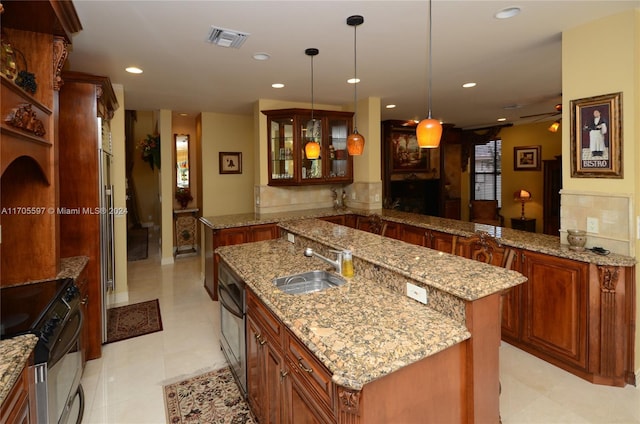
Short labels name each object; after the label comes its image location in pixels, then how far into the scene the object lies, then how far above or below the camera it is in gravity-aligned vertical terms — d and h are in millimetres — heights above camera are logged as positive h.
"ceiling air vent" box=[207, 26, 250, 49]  2646 +1279
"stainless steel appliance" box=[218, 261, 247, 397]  2191 -849
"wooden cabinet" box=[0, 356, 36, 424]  1194 -743
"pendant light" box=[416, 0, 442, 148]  2098 +394
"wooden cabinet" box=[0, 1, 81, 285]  2016 +163
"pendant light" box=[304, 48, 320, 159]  3088 +511
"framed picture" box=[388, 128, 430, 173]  7070 +930
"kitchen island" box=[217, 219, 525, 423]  1195 -539
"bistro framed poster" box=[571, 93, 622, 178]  2400 +414
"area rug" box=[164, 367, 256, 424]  2227 -1379
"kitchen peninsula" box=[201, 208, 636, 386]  2373 -844
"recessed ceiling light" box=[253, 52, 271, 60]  3145 +1308
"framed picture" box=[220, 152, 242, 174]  6125 +659
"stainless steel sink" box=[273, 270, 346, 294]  2166 -530
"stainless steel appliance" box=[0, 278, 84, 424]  1514 -640
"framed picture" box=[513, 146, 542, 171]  7230 +794
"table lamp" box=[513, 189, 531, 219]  7217 -11
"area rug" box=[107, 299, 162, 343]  3424 -1272
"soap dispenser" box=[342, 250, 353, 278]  2061 -397
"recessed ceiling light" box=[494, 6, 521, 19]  2369 +1273
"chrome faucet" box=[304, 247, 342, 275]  2113 -387
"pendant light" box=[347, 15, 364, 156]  3027 +495
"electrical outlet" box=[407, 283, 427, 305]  1614 -453
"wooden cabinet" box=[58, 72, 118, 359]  2775 +161
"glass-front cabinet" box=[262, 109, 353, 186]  4992 +787
